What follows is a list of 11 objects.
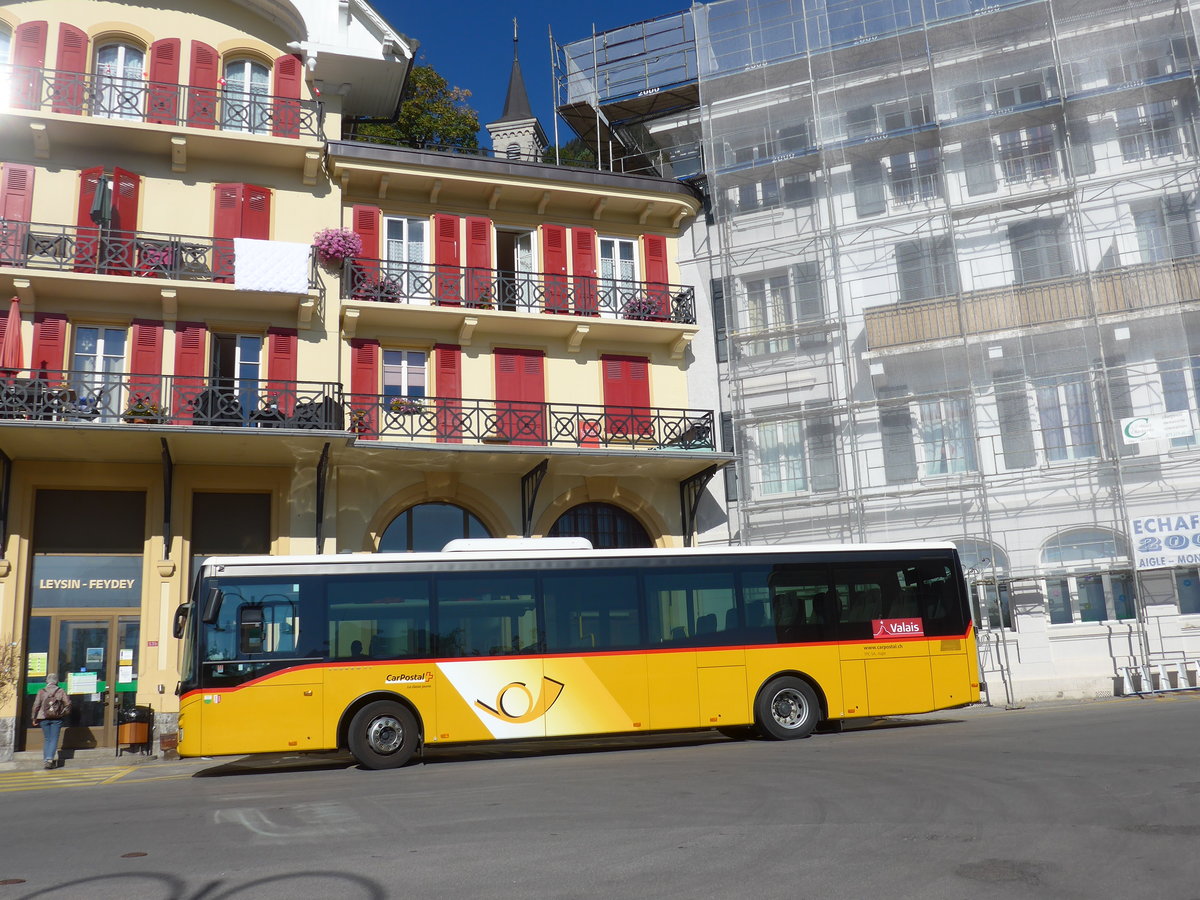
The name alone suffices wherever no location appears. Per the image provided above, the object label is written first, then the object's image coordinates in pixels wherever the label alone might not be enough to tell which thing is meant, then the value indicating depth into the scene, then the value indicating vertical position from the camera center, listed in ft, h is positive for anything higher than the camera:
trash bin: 58.44 -3.19
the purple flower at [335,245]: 69.31 +27.34
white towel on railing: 65.26 +24.63
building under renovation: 66.44 +22.54
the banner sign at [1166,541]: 63.57 +4.90
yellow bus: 44.32 +0.27
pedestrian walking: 54.49 -2.09
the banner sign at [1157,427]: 65.16 +12.08
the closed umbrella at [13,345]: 60.59 +19.11
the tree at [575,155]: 110.40 +58.52
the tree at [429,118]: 106.11 +55.43
